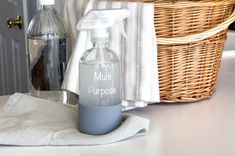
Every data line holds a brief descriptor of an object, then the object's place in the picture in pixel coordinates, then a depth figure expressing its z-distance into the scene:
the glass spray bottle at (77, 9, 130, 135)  1.10
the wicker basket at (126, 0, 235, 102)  1.26
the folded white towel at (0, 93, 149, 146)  1.10
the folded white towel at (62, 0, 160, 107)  1.22
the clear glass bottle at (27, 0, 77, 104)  1.33
